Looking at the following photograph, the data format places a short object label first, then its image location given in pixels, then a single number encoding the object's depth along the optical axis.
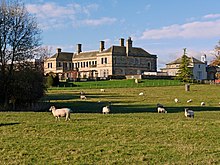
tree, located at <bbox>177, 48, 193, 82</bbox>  101.75
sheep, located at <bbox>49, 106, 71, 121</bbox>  20.95
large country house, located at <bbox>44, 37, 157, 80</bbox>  129.50
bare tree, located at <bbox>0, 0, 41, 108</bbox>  39.19
